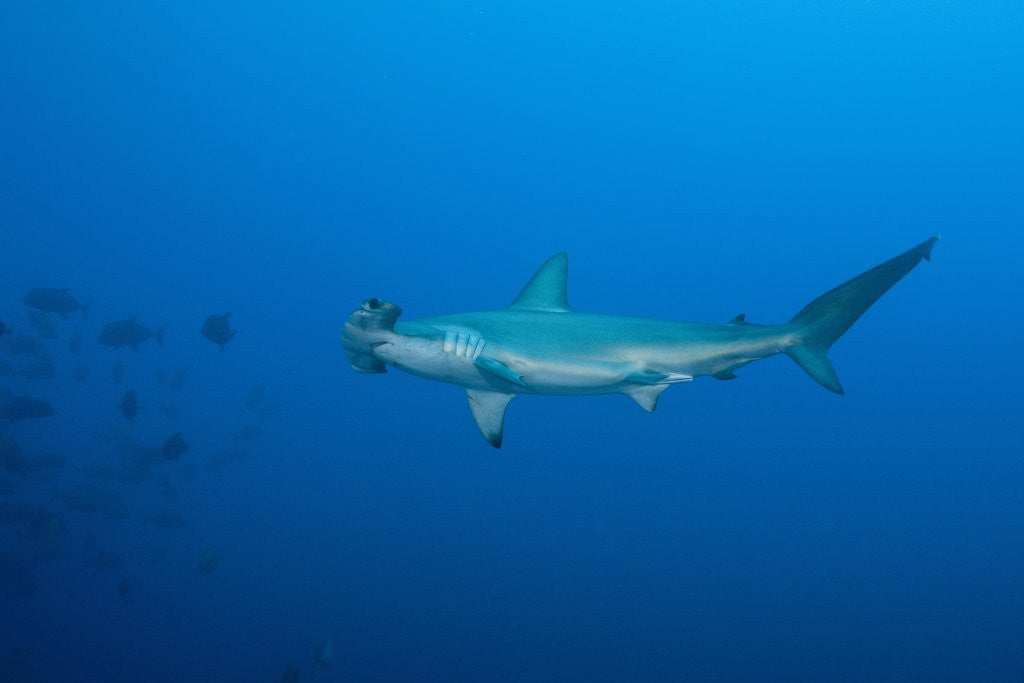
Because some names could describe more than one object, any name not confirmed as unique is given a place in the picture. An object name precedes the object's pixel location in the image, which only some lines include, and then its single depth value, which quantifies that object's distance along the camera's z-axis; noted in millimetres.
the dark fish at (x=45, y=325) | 10933
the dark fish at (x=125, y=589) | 8602
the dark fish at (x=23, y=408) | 9125
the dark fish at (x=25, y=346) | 11422
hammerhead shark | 3807
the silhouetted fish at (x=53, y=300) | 10477
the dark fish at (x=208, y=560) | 9039
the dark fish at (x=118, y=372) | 11623
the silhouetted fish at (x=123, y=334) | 10297
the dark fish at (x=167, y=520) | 10523
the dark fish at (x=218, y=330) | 9602
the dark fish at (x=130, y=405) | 8641
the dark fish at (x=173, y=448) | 8336
